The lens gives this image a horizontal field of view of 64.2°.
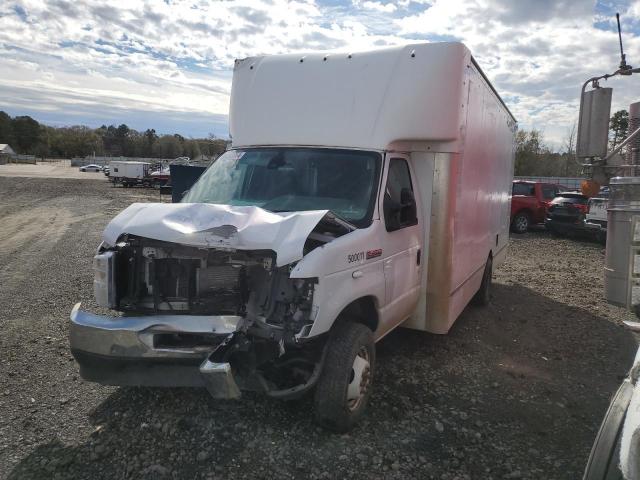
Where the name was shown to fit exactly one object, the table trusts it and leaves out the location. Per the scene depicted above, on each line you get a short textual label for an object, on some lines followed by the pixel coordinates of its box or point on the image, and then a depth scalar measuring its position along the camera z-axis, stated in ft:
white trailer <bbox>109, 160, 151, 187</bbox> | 136.56
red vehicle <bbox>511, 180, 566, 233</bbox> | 61.87
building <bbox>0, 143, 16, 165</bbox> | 307.48
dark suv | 54.95
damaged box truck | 11.39
